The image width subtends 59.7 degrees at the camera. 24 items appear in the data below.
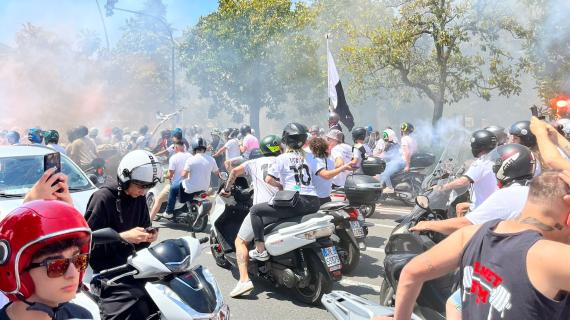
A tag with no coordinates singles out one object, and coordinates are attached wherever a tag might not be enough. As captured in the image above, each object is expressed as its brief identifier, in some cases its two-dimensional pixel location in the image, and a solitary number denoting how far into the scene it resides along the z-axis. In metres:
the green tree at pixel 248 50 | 30.55
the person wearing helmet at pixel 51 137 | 9.55
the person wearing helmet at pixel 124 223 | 2.94
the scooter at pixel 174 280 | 2.84
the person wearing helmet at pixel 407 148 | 10.74
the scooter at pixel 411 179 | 10.77
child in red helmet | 1.52
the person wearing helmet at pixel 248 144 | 12.35
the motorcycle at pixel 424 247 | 3.44
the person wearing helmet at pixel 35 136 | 10.40
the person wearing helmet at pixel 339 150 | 7.84
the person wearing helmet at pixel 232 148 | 12.41
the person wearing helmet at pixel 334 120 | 10.75
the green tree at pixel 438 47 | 16.12
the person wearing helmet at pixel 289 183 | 5.03
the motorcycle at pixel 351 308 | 2.84
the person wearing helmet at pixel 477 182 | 5.07
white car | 5.63
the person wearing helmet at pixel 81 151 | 10.76
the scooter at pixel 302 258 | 4.70
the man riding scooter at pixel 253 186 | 5.22
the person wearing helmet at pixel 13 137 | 12.30
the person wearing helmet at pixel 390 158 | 11.12
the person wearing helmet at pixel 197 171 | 8.35
